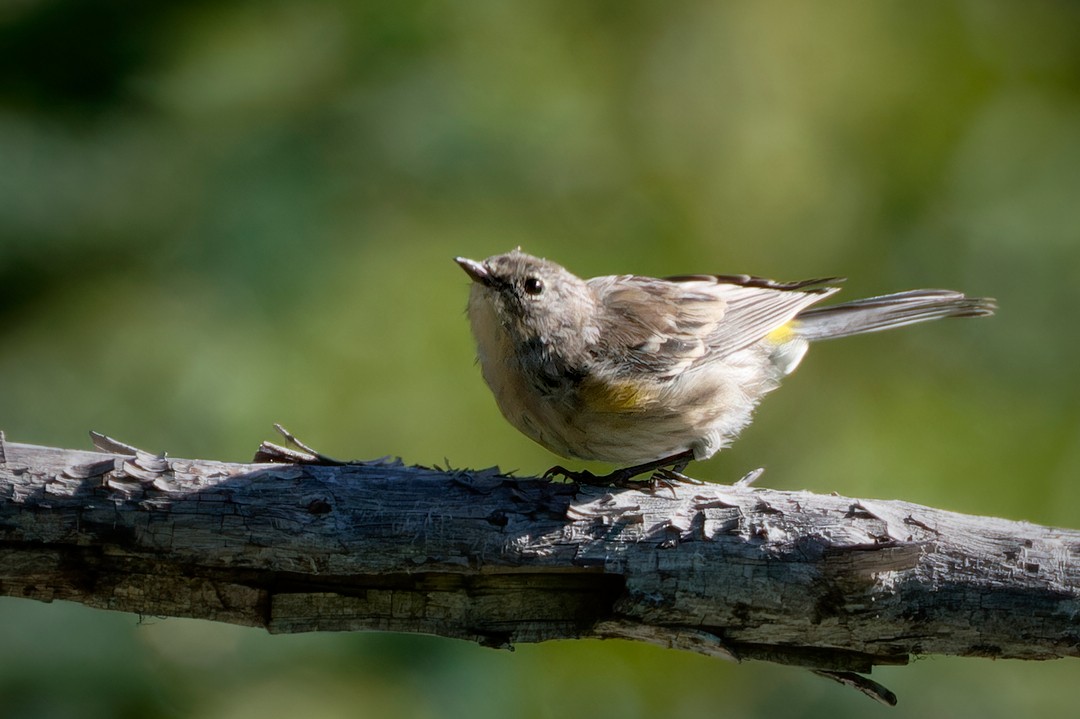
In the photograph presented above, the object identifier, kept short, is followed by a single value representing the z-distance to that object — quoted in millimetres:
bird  7770
